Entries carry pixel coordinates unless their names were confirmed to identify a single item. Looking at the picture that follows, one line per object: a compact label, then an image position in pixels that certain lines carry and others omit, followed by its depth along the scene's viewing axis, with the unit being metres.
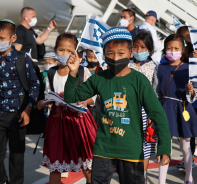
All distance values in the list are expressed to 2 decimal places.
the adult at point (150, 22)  6.37
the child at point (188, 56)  4.16
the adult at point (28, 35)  6.04
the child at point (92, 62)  4.95
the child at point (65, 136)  3.38
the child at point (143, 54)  3.93
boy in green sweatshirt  2.45
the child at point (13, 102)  3.49
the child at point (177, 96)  3.72
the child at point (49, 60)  6.64
